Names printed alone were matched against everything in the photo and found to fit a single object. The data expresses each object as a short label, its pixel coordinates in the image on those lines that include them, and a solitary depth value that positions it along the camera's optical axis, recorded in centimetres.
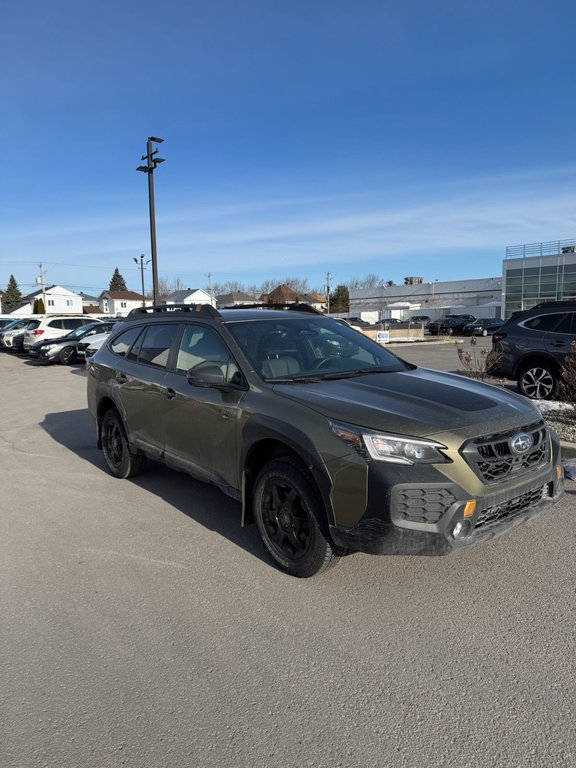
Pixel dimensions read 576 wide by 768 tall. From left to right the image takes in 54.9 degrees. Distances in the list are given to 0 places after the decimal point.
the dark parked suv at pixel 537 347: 912
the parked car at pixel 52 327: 2352
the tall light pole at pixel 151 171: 1783
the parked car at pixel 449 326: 4653
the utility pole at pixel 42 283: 7260
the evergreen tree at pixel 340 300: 10650
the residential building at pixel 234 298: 11111
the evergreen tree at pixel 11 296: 11644
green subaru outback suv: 301
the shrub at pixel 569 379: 741
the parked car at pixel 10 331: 2753
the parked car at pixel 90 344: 1998
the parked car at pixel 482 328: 4341
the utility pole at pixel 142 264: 5176
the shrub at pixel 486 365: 931
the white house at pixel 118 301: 10162
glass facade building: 5719
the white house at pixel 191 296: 10356
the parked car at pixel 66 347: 2042
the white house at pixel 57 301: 9575
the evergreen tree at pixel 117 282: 13112
